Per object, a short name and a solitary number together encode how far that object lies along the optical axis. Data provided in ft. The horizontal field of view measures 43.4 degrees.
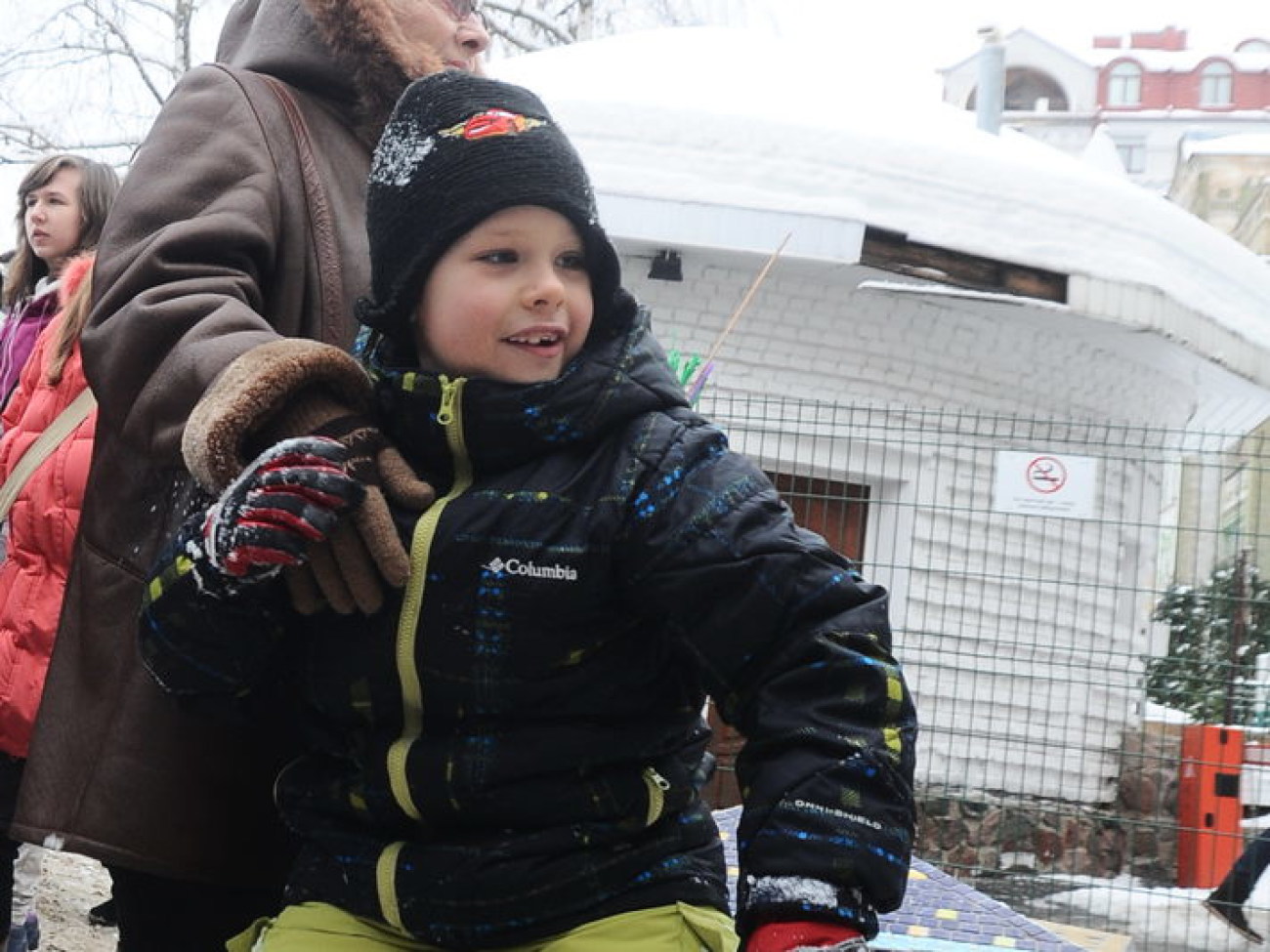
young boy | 5.82
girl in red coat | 10.96
